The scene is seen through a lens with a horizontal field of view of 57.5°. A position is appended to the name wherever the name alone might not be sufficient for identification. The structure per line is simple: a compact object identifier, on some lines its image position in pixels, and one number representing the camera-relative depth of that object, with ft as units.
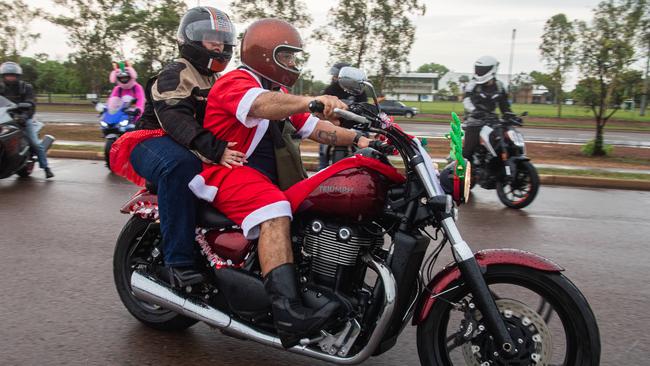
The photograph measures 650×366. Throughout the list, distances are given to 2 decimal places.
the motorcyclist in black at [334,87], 29.61
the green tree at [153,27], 84.79
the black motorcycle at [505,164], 25.79
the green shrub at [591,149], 48.78
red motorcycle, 8.70
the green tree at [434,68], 470.39
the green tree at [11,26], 102.58
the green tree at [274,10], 65.10
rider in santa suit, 9.36
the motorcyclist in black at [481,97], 28.71
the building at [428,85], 317.38
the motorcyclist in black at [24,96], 31.22
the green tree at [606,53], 45.88
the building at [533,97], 289.35
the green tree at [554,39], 91.45
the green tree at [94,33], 95.55
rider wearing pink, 35.42
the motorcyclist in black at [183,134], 10.39
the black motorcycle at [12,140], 28.63
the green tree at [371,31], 64.69
